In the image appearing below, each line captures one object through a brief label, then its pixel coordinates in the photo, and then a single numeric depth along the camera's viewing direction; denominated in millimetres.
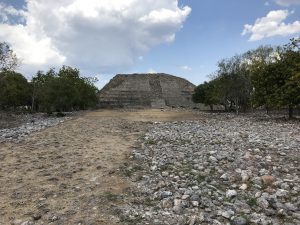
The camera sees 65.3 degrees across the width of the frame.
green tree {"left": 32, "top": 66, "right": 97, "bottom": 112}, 32060
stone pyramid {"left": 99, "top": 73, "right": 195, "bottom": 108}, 66119
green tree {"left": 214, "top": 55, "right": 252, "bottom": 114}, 31786
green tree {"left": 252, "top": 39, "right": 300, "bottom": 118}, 19906
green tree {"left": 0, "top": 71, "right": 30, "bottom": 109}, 29473
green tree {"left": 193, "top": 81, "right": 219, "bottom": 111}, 44269
